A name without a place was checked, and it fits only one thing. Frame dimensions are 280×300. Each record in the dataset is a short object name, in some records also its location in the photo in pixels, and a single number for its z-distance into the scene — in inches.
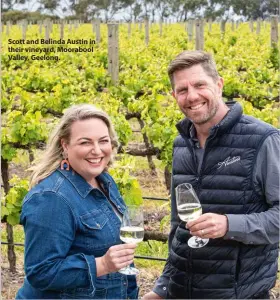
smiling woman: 94.4
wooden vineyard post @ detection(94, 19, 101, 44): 897.0
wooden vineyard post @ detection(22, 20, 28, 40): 998.5
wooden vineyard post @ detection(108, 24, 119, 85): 447.2
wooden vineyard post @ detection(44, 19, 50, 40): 839.5
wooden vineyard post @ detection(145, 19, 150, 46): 982.2
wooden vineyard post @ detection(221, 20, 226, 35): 1170.6
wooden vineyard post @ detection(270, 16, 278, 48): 638.5
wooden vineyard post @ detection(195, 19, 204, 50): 601.9
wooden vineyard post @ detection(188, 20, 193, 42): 869.9
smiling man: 103.0
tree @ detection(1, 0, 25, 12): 1596.5
